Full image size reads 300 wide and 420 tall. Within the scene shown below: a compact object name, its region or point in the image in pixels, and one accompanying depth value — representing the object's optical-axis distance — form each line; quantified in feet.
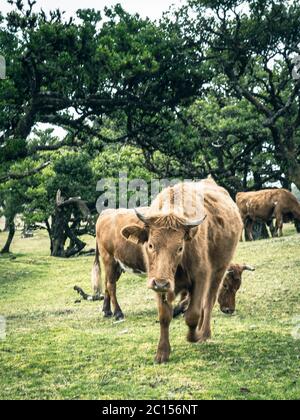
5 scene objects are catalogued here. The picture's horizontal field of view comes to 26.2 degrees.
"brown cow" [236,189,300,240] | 100.01
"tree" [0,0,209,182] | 54.08
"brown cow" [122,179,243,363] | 24.49
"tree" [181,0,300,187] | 78.54
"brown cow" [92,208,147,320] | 38.06
